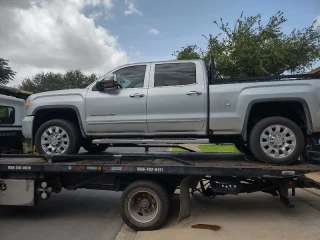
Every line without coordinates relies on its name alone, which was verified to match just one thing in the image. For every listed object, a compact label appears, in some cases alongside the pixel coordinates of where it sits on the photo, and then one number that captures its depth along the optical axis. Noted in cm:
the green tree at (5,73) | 1487
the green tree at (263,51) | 1317
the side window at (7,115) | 523
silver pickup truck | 352
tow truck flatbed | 353
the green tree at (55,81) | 3589
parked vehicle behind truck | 504
